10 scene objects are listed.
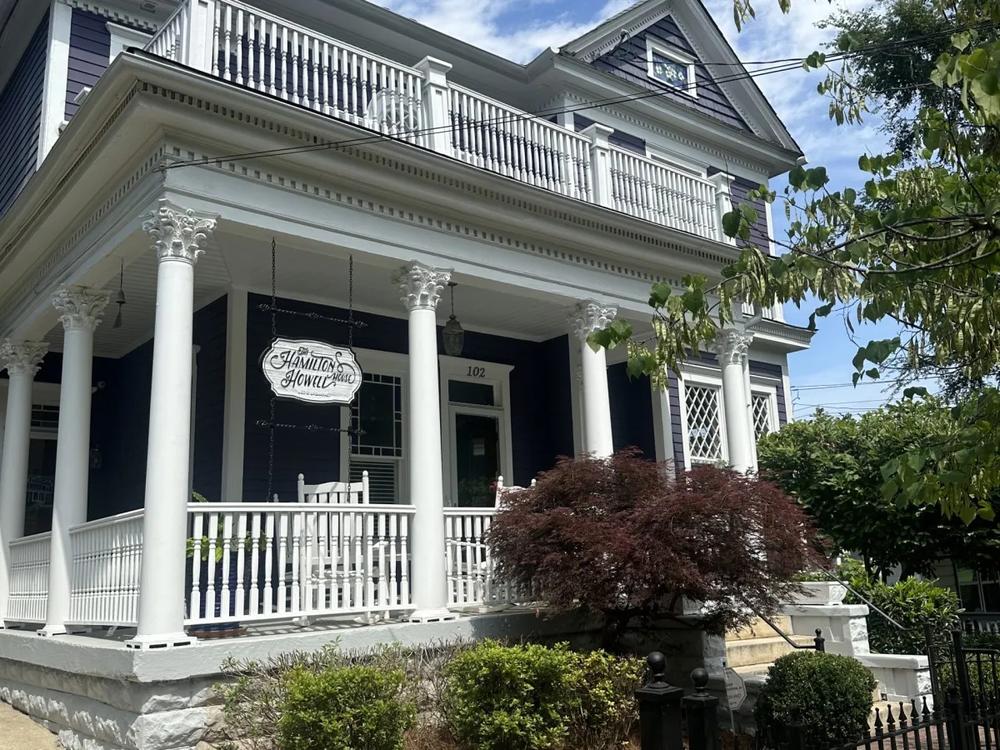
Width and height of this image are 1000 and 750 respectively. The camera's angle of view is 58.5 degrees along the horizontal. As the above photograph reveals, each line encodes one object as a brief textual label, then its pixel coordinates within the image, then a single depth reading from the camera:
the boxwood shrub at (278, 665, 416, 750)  5.68
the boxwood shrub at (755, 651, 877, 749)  7.22
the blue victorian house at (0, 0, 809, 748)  7.19
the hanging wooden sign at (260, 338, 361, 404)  7.92
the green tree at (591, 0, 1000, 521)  3.76
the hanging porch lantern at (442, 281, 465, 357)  10.77
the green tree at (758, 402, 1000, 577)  13.15
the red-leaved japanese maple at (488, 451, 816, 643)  7.41
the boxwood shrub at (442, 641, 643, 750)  6.41
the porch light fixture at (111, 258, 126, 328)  9.51
